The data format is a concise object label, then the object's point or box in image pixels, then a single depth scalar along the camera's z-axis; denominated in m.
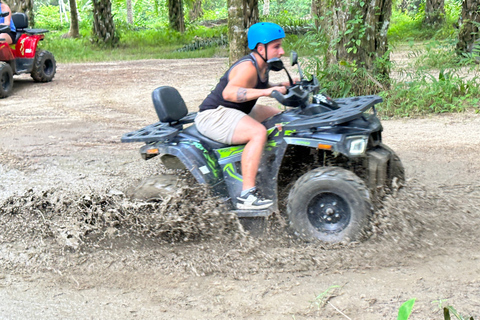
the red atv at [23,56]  11.50
